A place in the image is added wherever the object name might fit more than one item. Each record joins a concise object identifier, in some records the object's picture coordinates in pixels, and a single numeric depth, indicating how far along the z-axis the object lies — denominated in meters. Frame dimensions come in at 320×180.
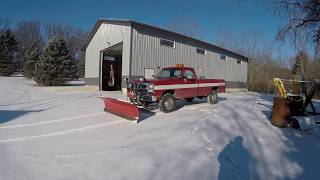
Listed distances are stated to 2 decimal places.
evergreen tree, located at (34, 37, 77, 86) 20.96
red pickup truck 7.92
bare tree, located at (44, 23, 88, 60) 52.37
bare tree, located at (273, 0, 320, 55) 6.71
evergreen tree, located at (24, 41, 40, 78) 29.95
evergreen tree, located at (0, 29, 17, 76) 37.52
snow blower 6.78
